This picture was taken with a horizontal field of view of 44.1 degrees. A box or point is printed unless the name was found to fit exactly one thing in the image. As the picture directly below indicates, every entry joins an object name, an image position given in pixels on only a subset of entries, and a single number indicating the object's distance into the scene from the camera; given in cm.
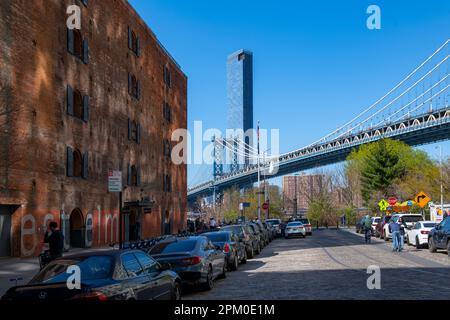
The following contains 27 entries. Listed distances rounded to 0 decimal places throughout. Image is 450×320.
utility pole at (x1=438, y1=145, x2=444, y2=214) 4220
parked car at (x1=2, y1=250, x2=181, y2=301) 786
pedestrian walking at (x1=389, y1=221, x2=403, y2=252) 2652
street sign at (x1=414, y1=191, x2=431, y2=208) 3484
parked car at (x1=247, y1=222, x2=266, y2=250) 2771
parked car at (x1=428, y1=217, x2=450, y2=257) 2333
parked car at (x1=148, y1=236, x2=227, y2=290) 1355
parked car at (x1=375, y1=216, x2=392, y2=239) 3912
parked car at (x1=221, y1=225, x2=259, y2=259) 2322
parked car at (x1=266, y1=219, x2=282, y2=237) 4721
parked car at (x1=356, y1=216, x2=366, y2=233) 4945
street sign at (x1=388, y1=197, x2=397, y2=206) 4184
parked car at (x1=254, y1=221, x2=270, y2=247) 3318
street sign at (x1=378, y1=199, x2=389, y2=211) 4641
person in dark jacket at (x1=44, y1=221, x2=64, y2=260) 1509
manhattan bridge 7688
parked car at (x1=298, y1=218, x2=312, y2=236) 4797
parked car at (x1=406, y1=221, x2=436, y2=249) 2804
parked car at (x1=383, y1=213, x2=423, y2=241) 3472
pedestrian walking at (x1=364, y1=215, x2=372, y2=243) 3403
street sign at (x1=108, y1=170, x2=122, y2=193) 1703
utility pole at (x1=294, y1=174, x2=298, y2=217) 8592
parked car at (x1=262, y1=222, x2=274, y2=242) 3866
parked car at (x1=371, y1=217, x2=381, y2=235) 4395
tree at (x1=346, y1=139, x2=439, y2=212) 6003
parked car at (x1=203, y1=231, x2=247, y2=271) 1870
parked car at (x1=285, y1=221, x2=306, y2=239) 4338
